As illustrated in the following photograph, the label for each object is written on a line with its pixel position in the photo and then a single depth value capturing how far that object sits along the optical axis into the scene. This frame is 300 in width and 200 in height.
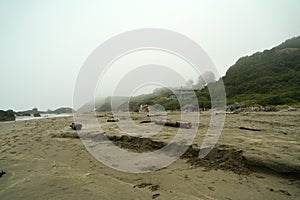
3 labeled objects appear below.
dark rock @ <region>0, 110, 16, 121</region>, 24.91
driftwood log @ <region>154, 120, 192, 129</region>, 7.64
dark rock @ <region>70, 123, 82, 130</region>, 9.05
